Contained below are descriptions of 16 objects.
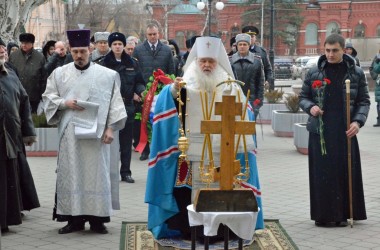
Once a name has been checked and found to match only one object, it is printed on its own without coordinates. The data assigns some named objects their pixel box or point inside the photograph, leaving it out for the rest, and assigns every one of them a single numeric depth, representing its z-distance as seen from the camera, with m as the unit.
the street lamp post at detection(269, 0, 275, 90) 30.82
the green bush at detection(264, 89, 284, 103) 19.33
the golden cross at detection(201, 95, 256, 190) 6.17
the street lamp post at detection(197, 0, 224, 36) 44.36
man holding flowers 8.64
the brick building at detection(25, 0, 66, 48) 62.00
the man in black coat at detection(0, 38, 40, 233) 8.27
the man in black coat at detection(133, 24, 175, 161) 13.42
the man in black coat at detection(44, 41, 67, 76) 13.16
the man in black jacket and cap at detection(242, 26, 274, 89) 14.68
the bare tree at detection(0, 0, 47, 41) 24.98
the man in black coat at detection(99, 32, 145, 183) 11.23
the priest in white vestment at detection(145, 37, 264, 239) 7.51
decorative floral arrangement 8.77
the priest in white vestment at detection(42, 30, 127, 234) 8.24
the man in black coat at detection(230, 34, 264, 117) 12.90
